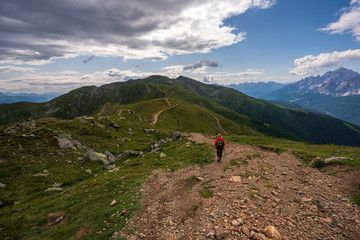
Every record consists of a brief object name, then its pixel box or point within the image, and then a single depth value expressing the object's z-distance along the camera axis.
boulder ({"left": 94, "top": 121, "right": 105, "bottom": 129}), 40.12
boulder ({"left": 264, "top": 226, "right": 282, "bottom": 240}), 7.43
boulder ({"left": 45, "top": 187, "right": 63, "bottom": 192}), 17.01
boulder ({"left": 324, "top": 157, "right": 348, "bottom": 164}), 17.36
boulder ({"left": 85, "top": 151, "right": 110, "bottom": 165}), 26.12
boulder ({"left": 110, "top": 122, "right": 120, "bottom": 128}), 45.19
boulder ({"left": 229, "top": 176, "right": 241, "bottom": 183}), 14.10
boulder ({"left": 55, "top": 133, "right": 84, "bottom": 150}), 26.98
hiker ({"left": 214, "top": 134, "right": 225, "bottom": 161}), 20.47
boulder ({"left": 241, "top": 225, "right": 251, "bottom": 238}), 7.75
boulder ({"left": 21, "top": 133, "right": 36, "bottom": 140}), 24.63
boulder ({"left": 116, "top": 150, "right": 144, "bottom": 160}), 30.03
